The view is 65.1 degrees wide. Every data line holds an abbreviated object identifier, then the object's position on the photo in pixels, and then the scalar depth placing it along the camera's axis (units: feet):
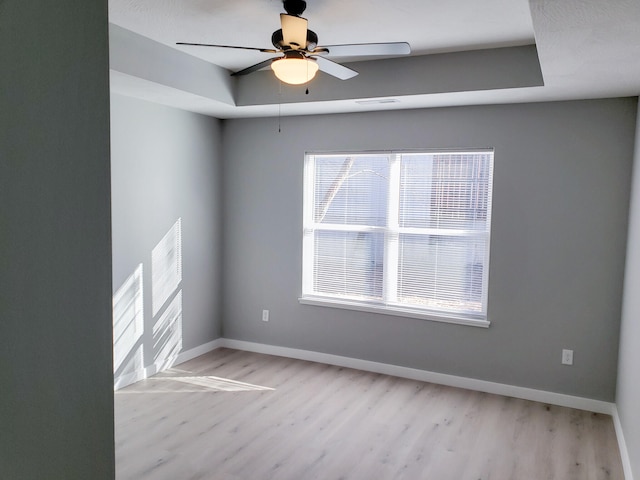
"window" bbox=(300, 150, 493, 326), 14.12
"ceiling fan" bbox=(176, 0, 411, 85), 8.33
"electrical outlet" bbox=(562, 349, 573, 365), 12.89
